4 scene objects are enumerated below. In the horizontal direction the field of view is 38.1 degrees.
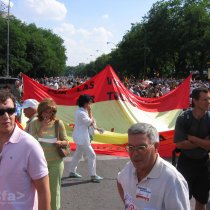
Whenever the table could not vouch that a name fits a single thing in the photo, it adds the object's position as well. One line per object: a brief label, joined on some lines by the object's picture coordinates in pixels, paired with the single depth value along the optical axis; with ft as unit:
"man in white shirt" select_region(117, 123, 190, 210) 5.75
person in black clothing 10.47
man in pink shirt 6.30
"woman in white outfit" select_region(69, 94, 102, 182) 17.92
